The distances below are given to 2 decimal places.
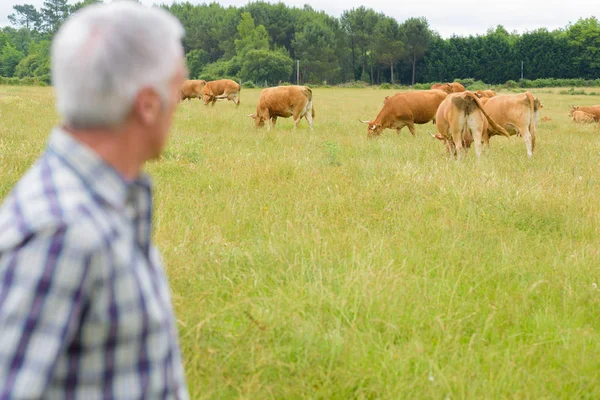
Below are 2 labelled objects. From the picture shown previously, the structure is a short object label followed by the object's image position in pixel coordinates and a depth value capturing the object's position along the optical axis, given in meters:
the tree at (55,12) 138.62
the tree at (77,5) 106.59
